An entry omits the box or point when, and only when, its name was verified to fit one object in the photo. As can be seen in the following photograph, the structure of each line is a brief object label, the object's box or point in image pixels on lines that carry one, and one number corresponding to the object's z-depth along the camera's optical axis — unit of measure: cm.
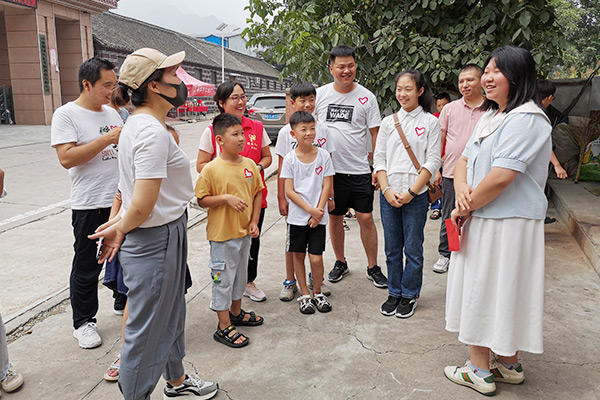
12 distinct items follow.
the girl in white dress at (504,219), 222
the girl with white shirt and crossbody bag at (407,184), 327
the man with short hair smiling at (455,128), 396
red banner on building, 1579
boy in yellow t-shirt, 288
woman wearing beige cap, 191
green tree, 553
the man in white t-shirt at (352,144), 379
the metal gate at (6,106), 1783
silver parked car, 1316
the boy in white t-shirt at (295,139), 361
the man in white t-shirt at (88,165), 278
